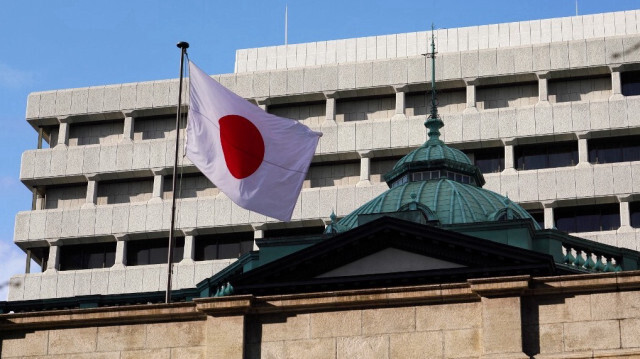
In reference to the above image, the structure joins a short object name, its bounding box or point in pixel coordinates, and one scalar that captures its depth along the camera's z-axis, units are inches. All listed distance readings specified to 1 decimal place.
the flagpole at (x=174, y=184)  1640.0
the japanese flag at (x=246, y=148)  1786.4
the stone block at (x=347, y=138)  3553.2
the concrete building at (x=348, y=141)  3408.0
